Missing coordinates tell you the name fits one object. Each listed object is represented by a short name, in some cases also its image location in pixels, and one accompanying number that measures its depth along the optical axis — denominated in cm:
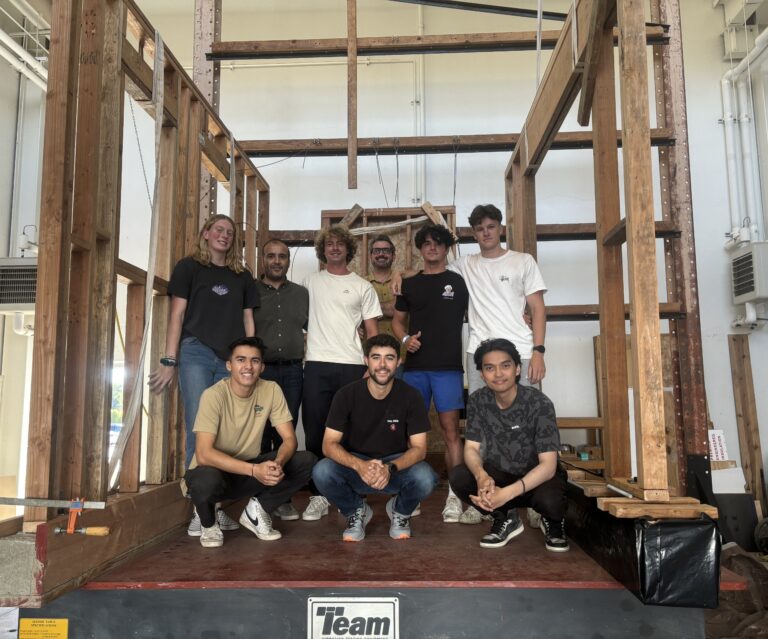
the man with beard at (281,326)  350
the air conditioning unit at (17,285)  526
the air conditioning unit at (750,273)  609
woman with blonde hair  310
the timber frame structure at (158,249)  221
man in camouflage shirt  272
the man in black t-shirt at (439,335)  339
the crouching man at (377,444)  290
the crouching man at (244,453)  279
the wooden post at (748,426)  635
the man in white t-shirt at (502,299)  336
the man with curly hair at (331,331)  341
